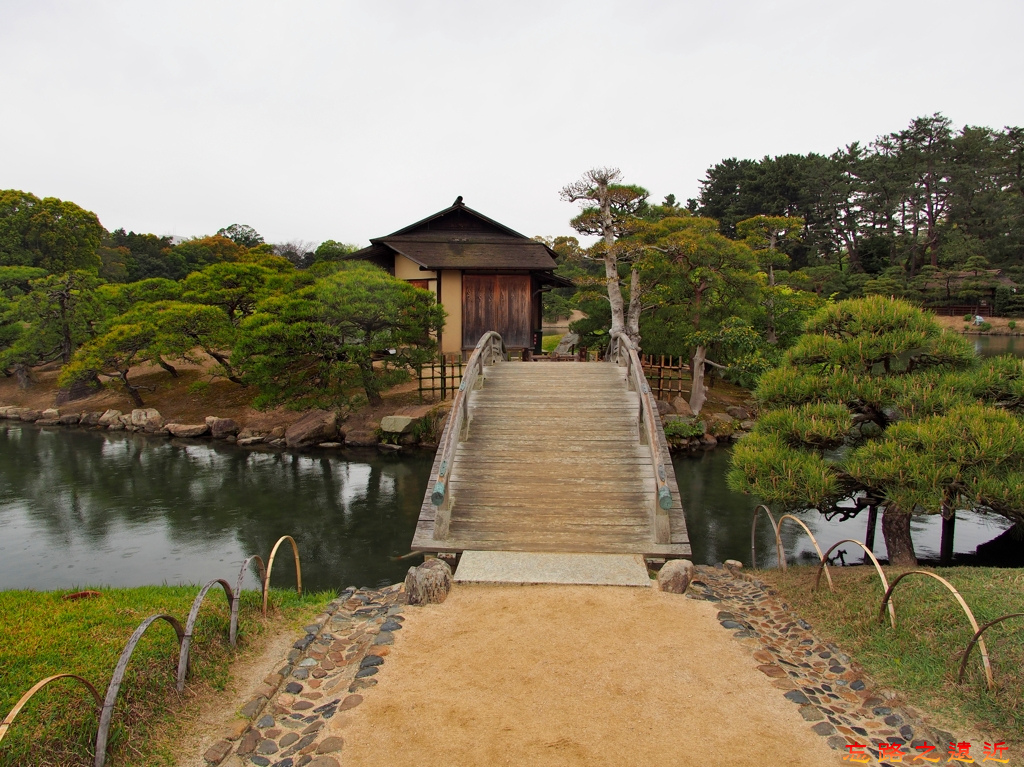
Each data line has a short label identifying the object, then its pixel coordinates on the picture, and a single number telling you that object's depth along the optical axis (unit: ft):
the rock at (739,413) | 63.46
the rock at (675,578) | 20.43
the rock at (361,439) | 57.72
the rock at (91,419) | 68.69
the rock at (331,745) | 12.62
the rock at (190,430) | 62.69
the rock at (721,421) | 60.08
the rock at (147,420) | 65.67
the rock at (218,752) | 12.34
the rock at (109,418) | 67.92
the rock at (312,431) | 57.93
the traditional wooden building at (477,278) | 66.13
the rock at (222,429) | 62.03
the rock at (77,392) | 76.02
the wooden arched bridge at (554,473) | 23.80
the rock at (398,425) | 56.34
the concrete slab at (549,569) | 20.93
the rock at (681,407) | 60.44
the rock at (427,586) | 19.86
